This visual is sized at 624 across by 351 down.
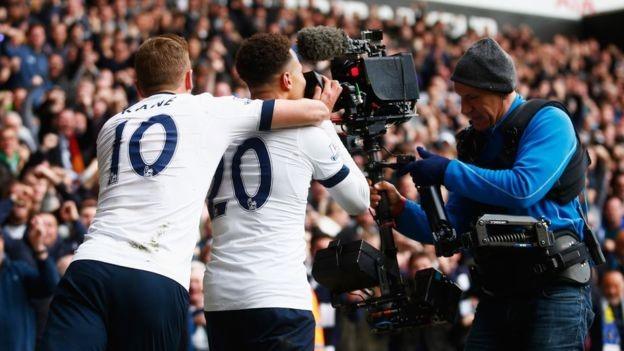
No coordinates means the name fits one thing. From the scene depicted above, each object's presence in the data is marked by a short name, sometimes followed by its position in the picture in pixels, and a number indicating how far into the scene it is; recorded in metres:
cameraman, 4.41
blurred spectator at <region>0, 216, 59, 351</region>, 7.46
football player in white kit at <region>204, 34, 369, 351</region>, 4.15
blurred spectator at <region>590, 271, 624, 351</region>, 9.20
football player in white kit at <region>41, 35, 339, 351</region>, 3.89
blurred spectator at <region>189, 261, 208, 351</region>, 8.05
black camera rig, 4.58
